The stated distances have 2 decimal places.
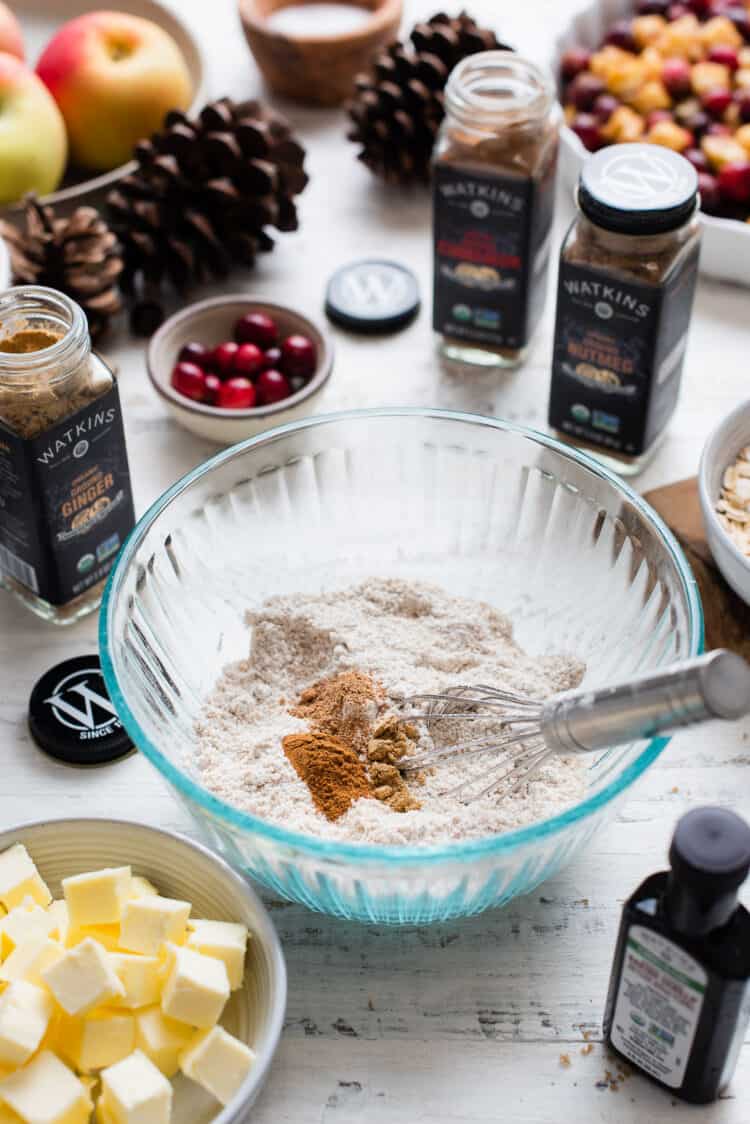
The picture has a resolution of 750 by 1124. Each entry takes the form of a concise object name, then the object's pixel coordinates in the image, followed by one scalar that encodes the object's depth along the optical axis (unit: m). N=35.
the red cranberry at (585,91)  1.54
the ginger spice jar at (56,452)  1.00
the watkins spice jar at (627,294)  1.09
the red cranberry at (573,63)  1.58
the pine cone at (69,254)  1.31
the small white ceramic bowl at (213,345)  1.23
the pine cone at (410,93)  1.47
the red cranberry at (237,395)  1.26
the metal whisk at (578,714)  0.71
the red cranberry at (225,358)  1.29
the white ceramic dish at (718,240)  1.36
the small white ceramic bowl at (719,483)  1.04
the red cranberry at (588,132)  1.51
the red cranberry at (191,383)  1.27
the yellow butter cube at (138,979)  0.80
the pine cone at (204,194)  1.37
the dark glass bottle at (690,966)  0.69
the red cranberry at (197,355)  1.30
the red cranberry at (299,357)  1.28
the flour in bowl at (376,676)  0.88
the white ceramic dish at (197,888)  0.79
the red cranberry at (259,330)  1.31
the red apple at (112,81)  1.46
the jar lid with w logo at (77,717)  1.03
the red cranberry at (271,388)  1.26
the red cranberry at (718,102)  1.50
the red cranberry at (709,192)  1.39
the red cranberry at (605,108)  1.53
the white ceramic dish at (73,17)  1.42
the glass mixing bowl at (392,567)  0.84
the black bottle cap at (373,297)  1.39
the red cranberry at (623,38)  1.63
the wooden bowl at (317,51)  1.58
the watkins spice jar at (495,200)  1.20
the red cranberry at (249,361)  1.28
